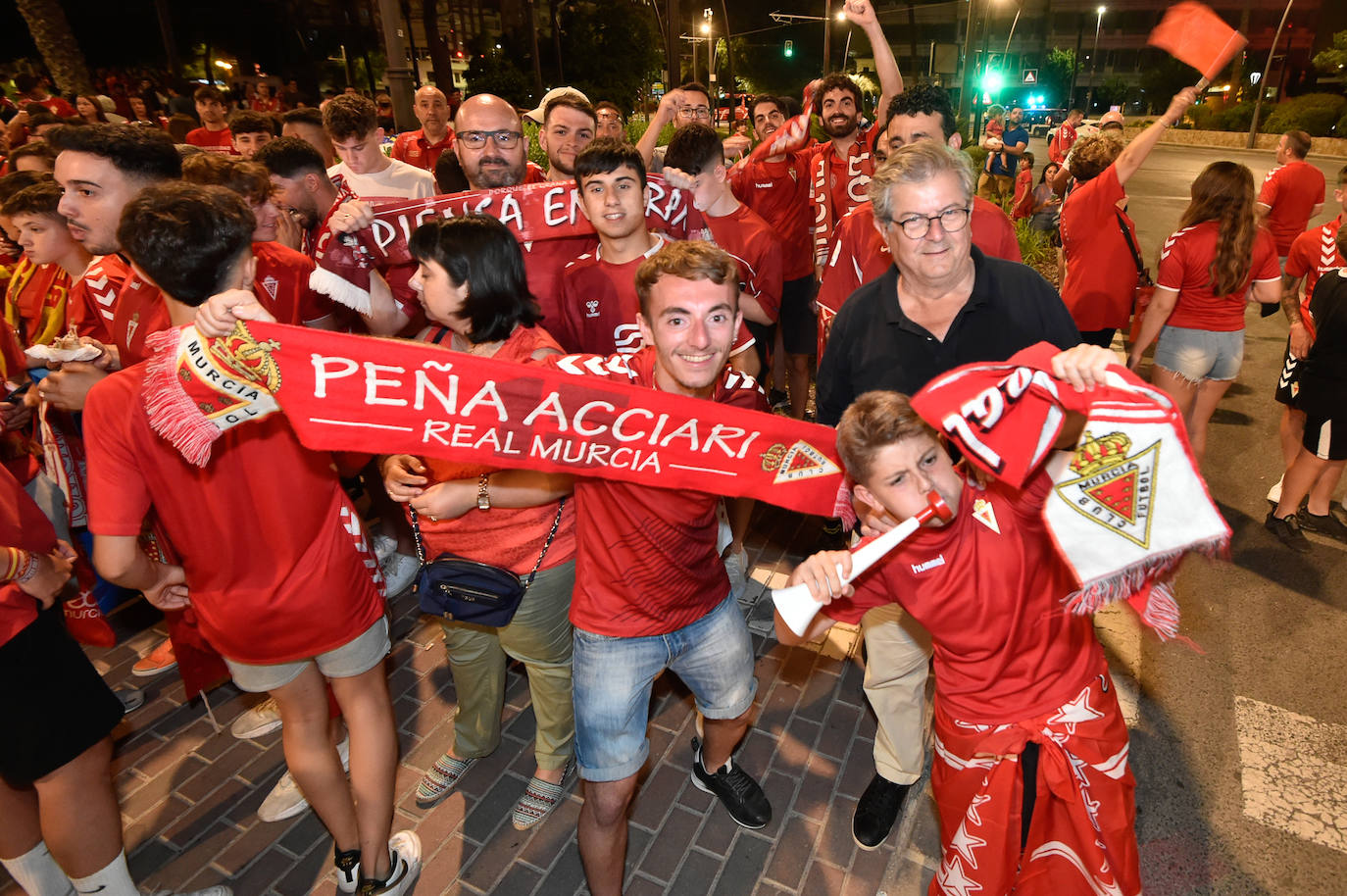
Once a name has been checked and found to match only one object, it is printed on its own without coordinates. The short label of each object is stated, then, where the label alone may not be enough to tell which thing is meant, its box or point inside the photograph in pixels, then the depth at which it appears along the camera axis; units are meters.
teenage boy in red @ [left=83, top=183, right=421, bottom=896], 2.30
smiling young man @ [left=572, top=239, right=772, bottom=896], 2.55
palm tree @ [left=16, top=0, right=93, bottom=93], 17.20
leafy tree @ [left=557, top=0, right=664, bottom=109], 35.97
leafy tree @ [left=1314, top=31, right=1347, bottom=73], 33.72
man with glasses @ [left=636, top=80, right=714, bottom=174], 5.58
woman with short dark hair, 2.71
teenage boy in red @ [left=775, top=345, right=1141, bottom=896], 2.18
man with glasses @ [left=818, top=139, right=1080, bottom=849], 2.64
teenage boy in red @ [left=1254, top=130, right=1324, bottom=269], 8.23
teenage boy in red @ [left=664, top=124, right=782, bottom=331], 4.61
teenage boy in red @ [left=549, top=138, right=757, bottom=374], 3.56
